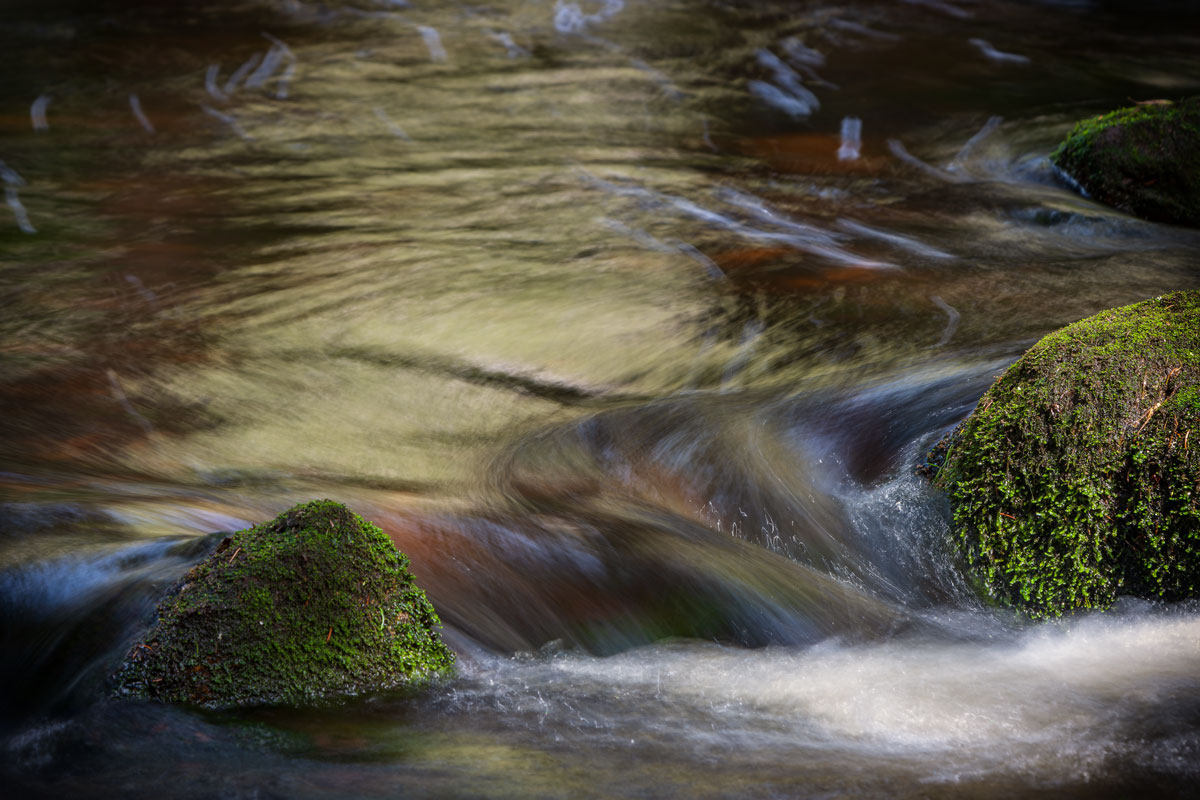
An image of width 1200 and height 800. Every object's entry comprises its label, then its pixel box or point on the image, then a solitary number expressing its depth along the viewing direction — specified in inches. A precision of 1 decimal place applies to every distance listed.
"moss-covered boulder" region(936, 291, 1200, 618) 277.9
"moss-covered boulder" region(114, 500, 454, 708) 235.0
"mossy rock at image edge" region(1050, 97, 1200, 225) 566.6
